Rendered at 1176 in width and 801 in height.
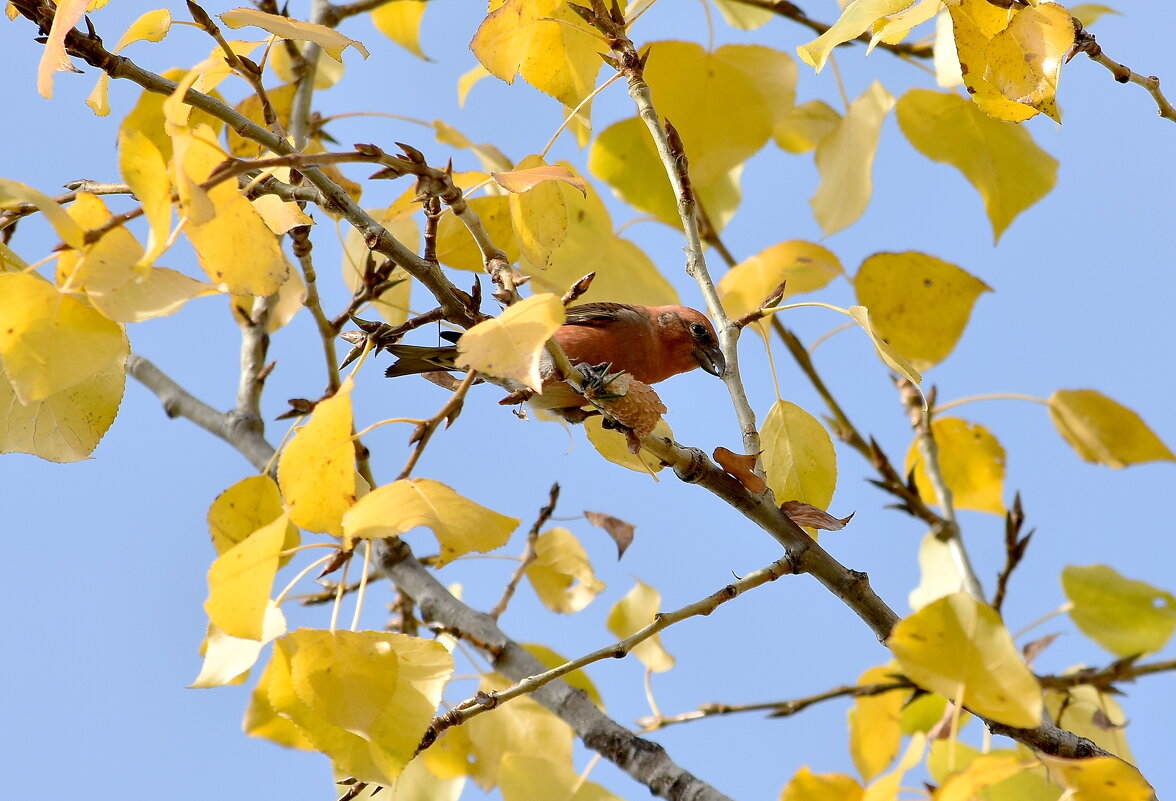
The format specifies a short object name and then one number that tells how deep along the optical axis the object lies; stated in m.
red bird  6.15
